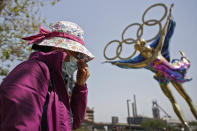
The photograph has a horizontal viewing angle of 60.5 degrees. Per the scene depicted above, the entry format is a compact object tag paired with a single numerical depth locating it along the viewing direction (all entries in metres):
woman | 0.73
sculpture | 8.20
